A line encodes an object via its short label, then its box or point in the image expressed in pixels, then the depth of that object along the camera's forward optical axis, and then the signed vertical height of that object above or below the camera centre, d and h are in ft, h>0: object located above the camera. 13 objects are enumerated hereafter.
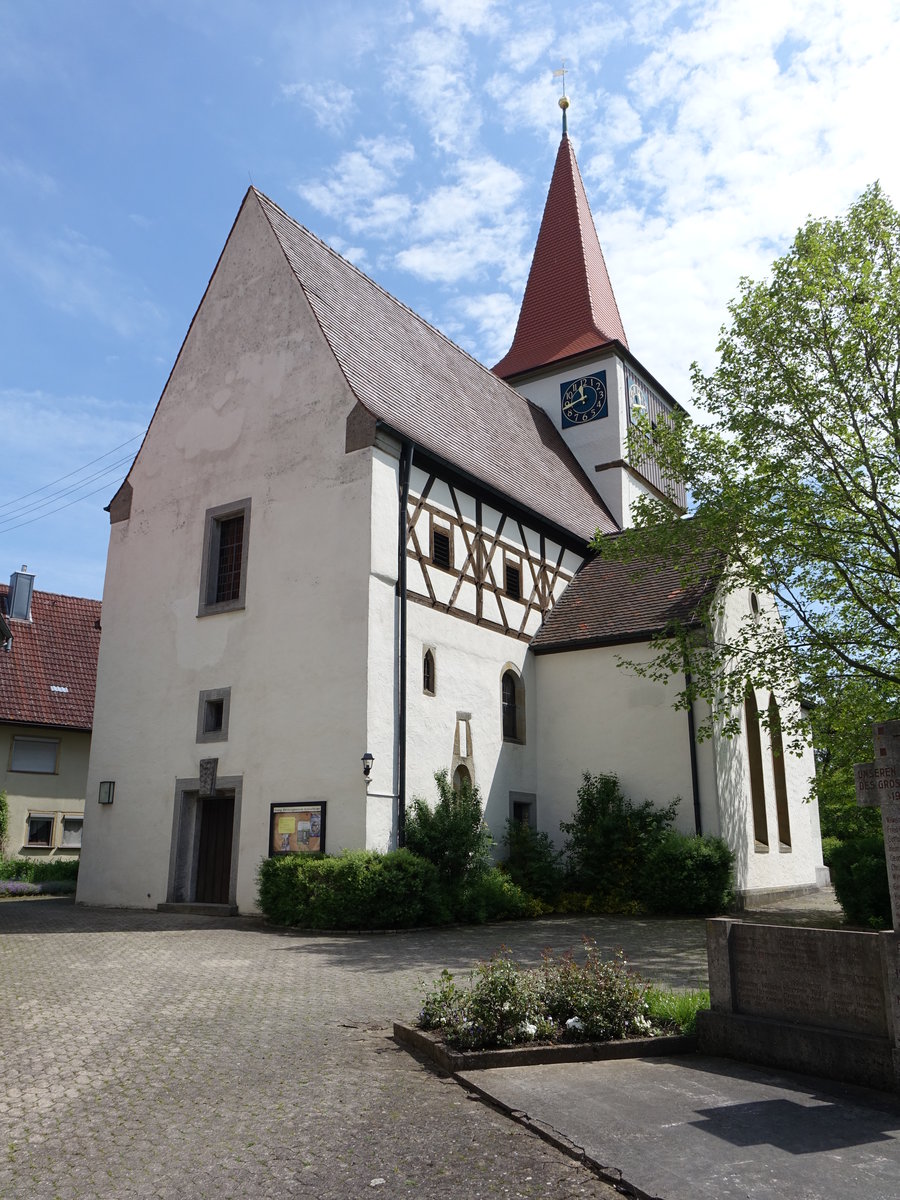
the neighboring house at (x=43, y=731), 85.20 +9.50
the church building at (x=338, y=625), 53.06 +13.10
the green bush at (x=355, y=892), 44.45 -2.69
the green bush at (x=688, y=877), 53.31 -2.28
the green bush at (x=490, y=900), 49.14 -3.42
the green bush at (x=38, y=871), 76.79 -2.94
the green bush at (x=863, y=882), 45.44 -2.19
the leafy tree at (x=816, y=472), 49.98 +19.56
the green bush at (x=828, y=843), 94.84 -0.65
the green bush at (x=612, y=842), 56.65 -0.36
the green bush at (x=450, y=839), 50.11 -0.18
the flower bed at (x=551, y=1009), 21.02 -4.01
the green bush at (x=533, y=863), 57.47 -1.66
